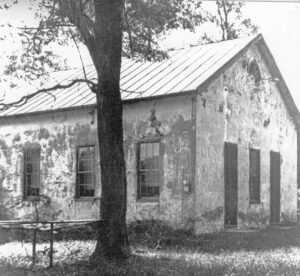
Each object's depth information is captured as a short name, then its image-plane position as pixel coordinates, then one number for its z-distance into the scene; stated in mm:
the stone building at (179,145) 14297
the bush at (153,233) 12812
